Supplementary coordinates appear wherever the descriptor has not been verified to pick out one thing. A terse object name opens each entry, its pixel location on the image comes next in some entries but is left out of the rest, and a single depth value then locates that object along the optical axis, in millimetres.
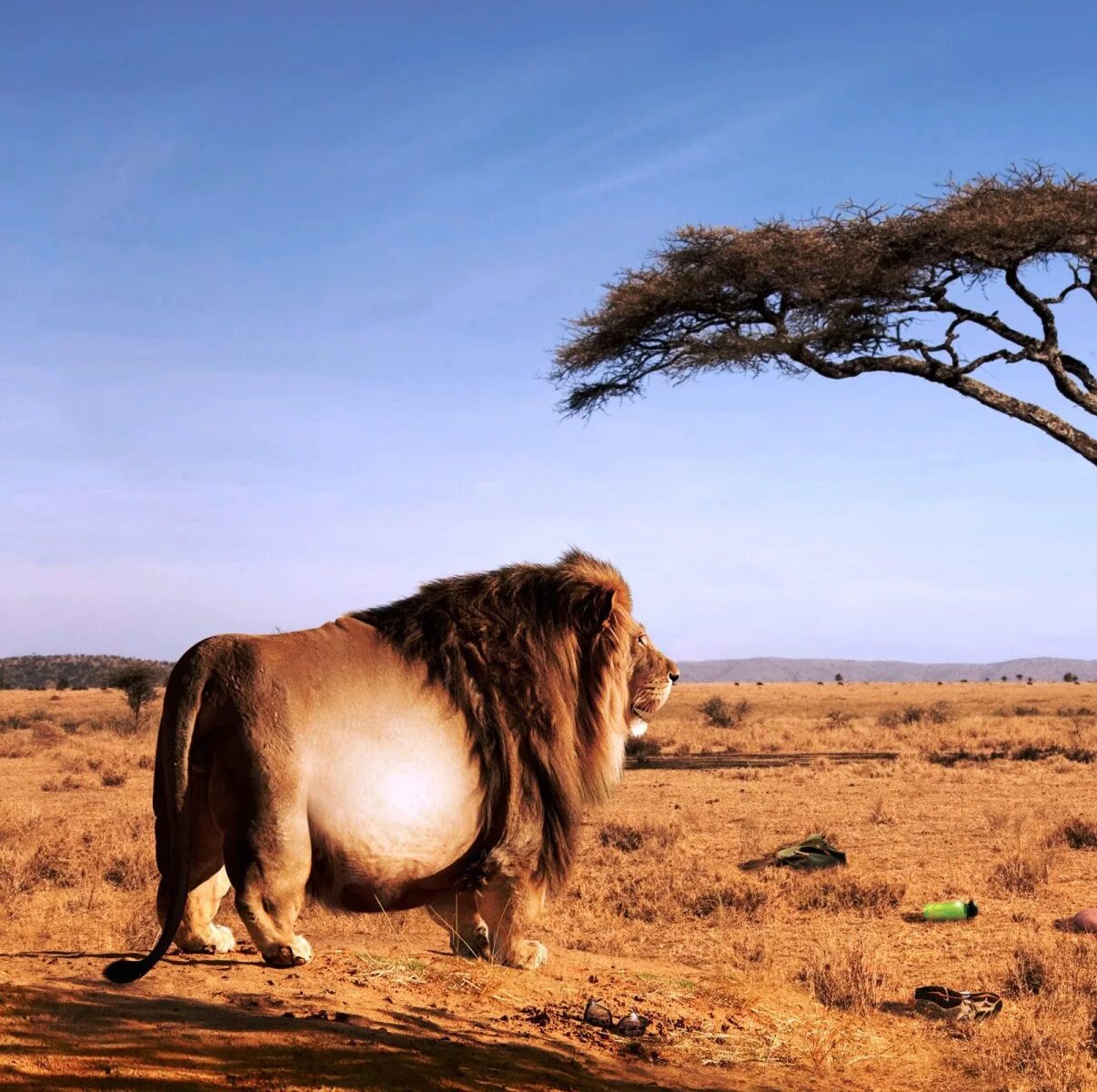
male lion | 6047
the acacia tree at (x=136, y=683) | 39906
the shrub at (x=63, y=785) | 22297
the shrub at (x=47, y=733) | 32844
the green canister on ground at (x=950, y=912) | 11711
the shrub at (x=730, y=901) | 12117
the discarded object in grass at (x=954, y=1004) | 8336
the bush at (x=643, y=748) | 29109
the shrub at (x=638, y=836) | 15535
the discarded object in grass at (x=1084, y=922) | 11023
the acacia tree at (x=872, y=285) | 25312
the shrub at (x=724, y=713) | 39938
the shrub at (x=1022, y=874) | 12734
